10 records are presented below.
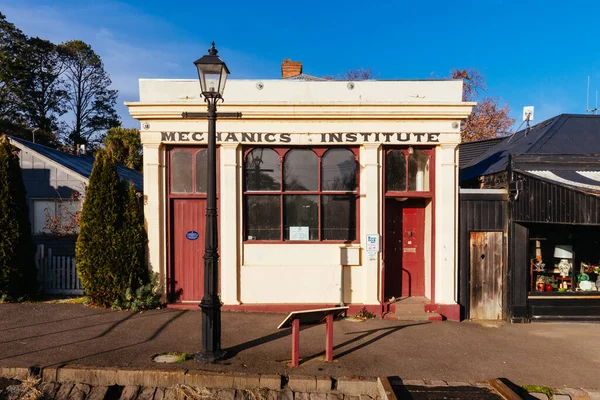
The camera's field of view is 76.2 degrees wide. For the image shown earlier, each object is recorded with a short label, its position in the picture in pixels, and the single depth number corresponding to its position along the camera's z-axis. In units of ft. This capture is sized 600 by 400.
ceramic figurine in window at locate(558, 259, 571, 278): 27.84
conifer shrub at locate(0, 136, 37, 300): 26.89
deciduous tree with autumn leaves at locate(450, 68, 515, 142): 83.15
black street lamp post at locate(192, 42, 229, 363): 18.03
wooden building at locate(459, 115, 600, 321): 26.23
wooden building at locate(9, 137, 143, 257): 36.88
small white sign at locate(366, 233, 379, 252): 26.55
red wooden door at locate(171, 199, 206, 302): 27.37
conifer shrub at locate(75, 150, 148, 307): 25.89
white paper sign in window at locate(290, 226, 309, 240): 27.35
